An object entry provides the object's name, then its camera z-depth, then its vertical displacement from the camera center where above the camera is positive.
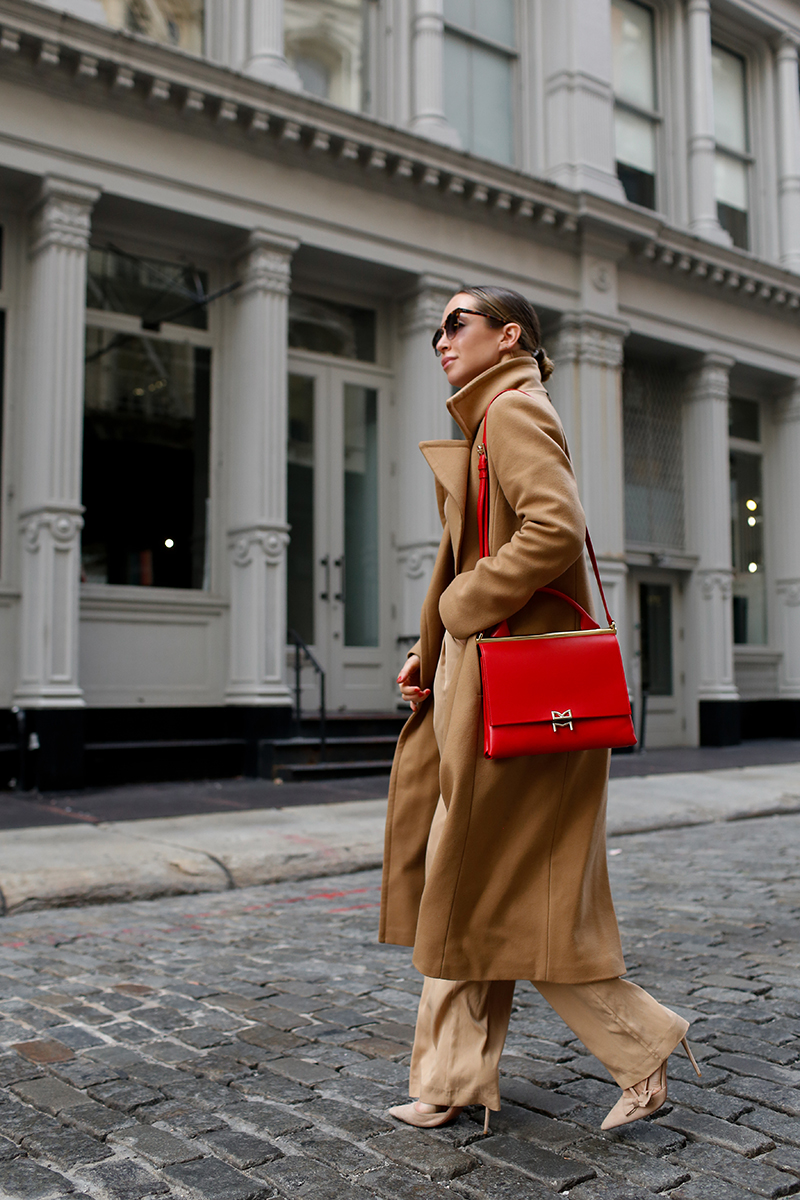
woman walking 2.47 -0.42
